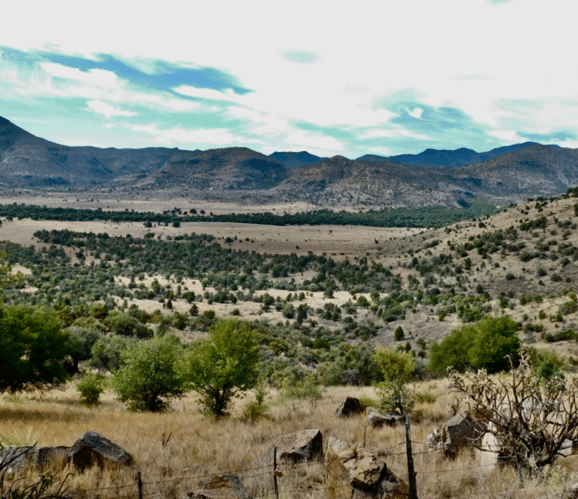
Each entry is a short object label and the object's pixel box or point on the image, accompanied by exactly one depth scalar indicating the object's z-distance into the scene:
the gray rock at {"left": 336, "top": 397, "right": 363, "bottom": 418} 16.97
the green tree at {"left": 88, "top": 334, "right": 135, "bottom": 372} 36.53
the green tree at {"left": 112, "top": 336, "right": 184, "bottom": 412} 21.38
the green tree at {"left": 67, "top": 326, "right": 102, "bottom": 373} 37.26
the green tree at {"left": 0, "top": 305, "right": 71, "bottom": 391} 21.20
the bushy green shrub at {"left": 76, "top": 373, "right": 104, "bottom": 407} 23.73
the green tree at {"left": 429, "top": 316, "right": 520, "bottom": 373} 28.56
